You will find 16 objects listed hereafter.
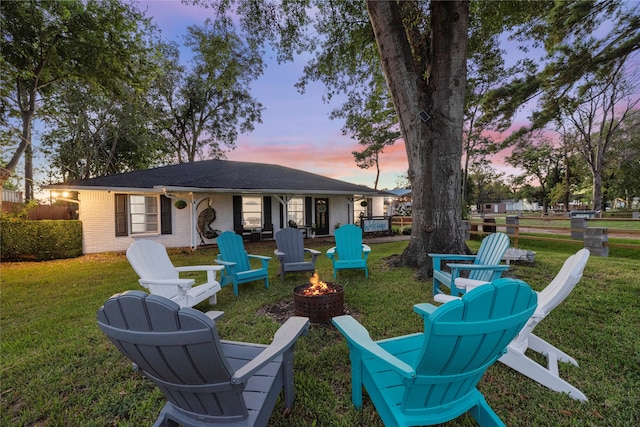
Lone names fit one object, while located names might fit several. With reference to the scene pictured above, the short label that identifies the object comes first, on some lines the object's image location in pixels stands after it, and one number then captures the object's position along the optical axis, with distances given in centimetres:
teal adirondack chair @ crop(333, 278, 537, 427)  117
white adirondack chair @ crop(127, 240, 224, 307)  314
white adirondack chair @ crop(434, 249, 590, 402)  203
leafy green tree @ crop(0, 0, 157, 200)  605
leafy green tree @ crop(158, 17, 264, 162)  1699
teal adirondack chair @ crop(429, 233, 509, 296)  318
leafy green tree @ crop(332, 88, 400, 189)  964
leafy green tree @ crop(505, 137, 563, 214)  2758
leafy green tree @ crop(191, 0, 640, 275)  508
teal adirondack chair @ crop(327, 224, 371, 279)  540
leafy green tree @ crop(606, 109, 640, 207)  1990
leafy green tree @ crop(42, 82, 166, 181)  1503
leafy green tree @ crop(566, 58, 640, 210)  1611
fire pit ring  313
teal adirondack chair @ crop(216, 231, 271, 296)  429
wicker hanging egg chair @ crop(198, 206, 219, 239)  1012
